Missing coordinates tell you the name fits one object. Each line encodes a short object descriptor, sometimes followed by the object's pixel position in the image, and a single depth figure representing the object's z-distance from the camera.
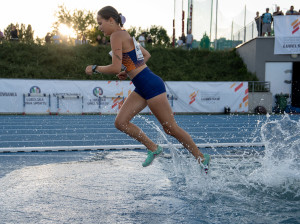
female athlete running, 3.66
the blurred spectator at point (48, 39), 26.88
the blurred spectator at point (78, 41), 27.78
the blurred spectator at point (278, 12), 20.67
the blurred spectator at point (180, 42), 28.50
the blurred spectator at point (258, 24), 22.43
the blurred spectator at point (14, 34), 25.25
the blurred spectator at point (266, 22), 21.23
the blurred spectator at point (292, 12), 20.44
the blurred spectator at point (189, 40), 27.73
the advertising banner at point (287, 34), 19.86
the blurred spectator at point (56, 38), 27.14
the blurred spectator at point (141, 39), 26.25
